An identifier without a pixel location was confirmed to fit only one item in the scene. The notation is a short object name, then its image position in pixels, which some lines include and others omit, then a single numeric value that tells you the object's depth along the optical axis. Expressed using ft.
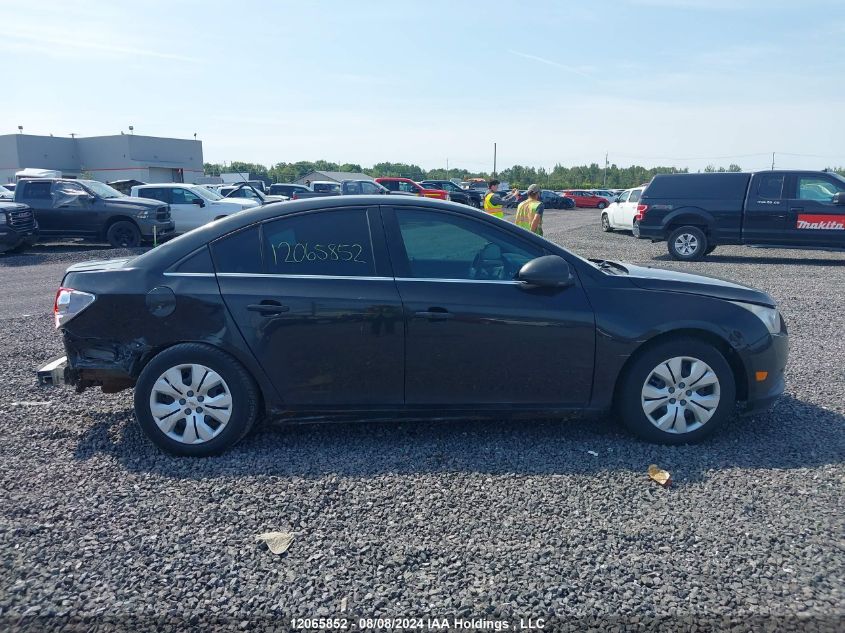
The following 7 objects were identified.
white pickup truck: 65.46
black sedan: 14.14
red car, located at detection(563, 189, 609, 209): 168.25
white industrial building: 188.24
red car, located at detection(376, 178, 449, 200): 110.32
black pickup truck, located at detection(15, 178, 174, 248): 57.36
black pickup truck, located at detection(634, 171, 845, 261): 47.70
